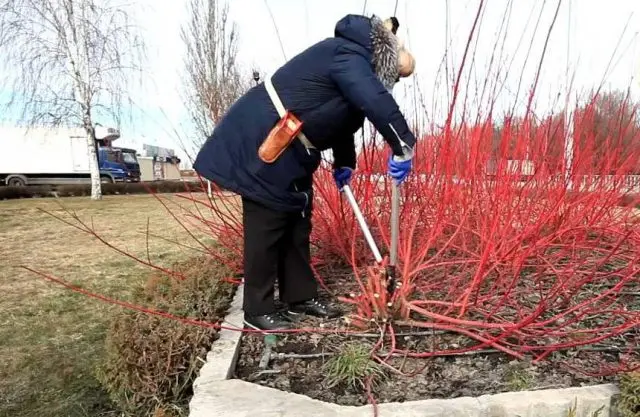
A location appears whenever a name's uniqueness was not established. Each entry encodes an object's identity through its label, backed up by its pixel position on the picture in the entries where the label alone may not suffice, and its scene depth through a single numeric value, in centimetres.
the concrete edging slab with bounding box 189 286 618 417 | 142
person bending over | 178
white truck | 2298
